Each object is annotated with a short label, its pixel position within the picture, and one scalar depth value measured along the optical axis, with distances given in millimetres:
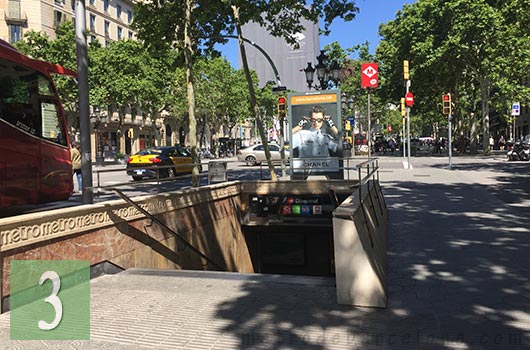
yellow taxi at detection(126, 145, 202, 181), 20766
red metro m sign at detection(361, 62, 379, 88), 16359
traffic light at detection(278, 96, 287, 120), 21469
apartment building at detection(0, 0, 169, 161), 43331
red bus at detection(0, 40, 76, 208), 7579
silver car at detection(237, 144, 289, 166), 32219
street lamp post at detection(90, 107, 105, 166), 38150
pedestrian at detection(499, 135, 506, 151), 48938
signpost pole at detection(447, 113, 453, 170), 22012
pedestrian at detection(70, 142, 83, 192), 14273
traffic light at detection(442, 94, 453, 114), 21969
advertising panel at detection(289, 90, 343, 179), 13602
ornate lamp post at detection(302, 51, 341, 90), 17297
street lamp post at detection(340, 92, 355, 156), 39606
